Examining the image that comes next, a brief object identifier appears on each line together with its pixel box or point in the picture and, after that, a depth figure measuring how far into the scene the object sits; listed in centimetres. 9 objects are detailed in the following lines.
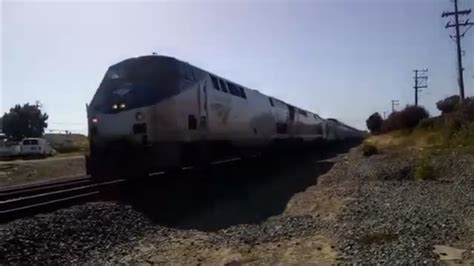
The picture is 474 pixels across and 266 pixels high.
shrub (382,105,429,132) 4934
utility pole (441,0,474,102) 3853
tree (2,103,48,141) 6756
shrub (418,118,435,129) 3984
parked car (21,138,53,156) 4084
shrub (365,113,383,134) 8412
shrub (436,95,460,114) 4671
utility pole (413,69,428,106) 6581
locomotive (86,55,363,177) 1152
